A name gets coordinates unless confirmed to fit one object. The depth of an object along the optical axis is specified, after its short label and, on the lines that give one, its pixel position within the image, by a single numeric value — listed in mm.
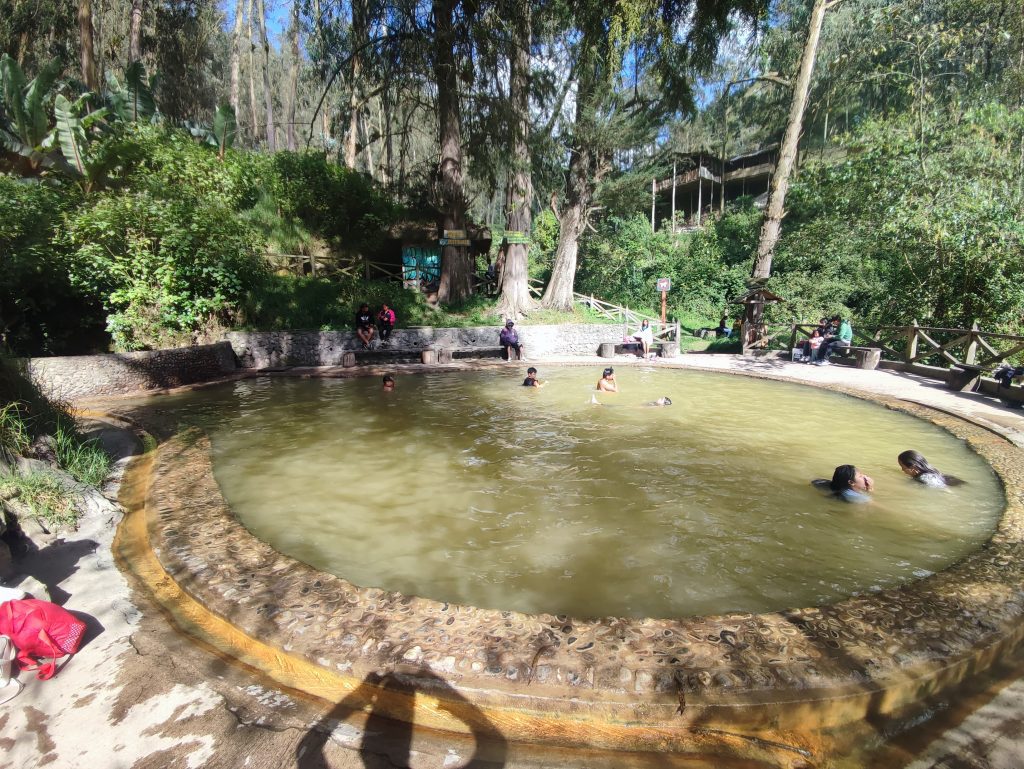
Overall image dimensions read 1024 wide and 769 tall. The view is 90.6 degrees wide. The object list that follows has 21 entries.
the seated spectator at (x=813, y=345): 15789
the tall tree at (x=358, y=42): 16156
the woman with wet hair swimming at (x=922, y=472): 6496
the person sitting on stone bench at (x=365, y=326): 16547
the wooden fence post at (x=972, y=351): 12391
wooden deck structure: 39809
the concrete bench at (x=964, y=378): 11258
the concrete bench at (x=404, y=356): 16281
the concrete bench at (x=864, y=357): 14758
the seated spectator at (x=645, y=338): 17703
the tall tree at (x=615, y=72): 9695
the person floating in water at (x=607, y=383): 11508
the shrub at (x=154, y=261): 11805
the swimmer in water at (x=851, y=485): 6023
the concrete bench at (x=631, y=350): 18047
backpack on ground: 2990
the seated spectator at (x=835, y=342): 15672
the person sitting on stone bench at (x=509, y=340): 17062
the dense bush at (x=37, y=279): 10672
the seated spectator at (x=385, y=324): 16969
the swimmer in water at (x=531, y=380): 12352
